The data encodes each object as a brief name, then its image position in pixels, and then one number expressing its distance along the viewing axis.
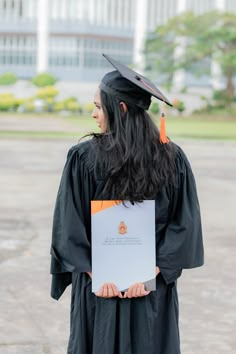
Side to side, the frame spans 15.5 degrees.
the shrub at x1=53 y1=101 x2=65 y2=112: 48.16
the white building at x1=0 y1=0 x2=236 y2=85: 65.81
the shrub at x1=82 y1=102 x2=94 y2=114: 46.30
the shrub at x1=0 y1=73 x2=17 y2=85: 57.91
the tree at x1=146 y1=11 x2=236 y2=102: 48.34
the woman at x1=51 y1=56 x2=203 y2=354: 3.50
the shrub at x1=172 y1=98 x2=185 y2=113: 46.79
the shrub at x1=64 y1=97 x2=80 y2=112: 47.16
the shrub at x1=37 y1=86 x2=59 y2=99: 51.01
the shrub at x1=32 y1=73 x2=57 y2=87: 56.94
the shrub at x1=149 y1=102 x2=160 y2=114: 43.92
